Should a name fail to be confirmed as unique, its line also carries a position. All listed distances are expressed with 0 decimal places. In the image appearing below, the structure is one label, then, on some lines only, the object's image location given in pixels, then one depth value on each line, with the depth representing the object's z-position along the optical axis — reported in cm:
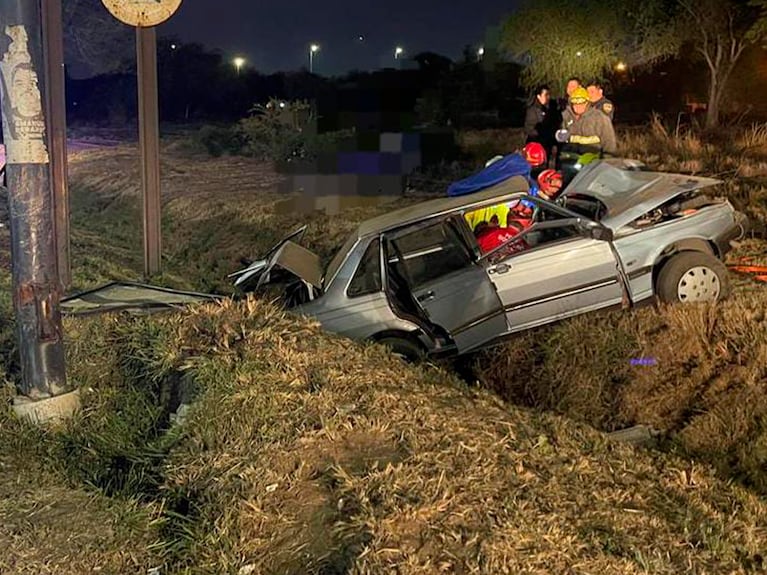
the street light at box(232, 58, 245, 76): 3569
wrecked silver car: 689
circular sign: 852
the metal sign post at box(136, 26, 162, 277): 931
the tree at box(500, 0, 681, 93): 2102
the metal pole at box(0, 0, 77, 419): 465
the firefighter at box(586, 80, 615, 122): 1091
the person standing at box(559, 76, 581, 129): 1097
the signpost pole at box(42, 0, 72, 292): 830
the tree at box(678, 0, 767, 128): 2205
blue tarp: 774
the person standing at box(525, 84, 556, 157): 1235
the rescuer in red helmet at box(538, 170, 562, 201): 882
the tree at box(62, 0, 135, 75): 2336
